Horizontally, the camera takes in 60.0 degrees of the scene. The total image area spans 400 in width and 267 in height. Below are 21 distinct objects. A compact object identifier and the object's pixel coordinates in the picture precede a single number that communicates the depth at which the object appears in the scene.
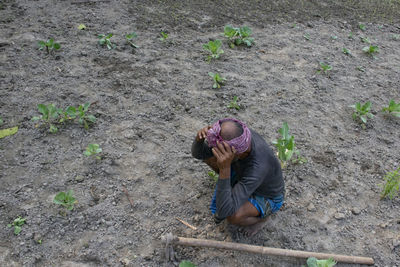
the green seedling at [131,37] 4.95
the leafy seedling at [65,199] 2.70
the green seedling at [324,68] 4.84
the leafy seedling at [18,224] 2.61
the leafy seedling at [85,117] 3.53
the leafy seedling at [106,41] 4.85
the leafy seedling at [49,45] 4.56
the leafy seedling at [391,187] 3.06
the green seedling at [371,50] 5.52
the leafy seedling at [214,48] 4.88
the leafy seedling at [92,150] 3.19
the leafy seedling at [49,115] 3.45
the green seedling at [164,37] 5.18
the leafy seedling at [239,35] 5.34
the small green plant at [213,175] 3.15
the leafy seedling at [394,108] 4.16
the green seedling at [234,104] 4.06
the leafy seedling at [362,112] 4.07
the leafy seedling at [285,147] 3.23
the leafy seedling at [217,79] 4.36
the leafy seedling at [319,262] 2.46
